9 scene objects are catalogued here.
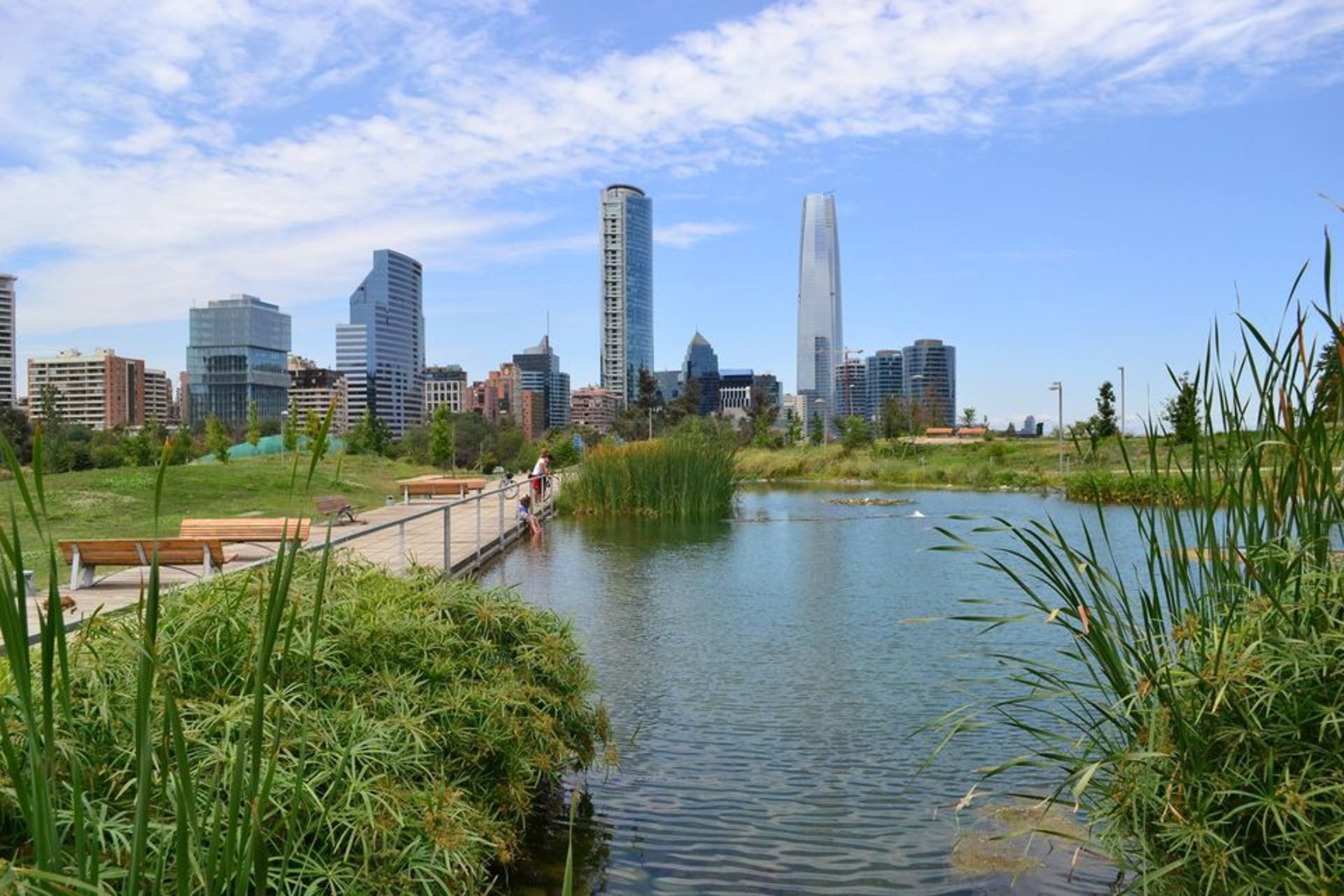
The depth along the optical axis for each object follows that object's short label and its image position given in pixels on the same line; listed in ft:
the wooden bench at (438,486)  70.54
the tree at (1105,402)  114.21
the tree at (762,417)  160.66
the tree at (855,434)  146.10
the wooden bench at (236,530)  35.63
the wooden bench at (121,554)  29.37
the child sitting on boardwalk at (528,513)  57.26
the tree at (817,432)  179.11
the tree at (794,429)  182.39
